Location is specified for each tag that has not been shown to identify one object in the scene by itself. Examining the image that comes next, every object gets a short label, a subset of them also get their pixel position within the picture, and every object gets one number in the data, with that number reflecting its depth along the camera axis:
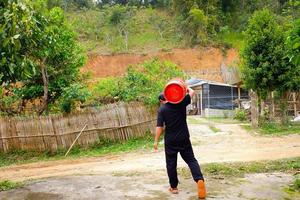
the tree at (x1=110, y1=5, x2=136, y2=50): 52.50
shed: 28.38
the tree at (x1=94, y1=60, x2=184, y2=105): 15.16
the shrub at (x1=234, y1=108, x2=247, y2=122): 21.98
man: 5.86
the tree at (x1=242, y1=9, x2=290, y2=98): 17.14
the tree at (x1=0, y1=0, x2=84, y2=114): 5.88
